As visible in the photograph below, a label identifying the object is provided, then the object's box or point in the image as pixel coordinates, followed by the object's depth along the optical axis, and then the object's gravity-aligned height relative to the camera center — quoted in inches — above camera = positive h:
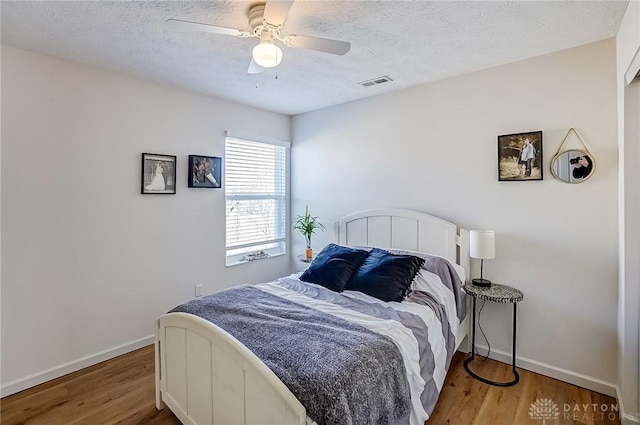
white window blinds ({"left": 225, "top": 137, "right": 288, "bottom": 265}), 148.7 +6.9
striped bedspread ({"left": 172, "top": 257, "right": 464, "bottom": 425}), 54.5 -27.5
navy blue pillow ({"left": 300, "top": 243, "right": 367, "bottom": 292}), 103.0 -19.0
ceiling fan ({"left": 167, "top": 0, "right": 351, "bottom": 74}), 64.4 +39.0
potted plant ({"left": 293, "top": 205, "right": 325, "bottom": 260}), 154.2 -6.8
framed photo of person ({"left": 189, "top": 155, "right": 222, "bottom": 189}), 131.1 +17.8
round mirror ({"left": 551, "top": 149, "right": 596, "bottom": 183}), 91.0 +13.9
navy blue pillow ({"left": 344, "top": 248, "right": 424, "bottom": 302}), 93.1 -19.7
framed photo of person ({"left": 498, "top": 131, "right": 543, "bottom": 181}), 98.7 +18.2
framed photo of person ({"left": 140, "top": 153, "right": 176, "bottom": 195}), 117.4 +14.8
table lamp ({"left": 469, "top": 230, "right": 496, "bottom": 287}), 98.8 -10.1
